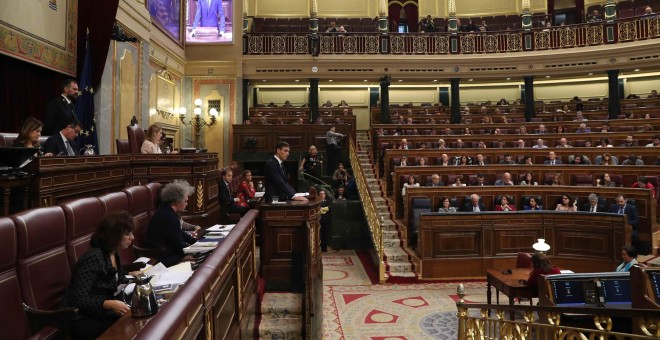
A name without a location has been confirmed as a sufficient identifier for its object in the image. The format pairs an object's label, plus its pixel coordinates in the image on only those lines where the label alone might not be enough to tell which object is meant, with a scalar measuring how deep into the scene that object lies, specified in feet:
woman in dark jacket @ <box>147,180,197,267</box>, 9.64
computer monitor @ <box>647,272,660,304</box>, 9.85
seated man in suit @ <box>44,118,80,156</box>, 12.03
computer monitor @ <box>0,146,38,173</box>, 8.78
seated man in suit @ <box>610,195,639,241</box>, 22.28
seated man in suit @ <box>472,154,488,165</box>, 28.95
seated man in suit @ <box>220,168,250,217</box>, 17.34
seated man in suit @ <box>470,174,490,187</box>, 26.33
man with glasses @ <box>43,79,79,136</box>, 13.12
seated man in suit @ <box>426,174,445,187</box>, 25.82
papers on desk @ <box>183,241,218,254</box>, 9.56
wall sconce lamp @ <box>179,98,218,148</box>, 39.22
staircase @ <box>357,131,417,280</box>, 22.03
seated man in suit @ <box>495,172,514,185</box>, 25.79
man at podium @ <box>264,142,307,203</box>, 13.12
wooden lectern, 12.40
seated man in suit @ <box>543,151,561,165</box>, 28.48
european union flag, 19.30
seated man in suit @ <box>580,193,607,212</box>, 22.98
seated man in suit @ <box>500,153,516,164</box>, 29.38
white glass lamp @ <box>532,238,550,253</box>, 17.13
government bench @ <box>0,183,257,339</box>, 5.79
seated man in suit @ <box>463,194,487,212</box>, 23.53
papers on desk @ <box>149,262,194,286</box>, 6.61
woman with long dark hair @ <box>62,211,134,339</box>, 6.22
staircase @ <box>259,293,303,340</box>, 11.27
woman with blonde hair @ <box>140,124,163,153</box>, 16.16
